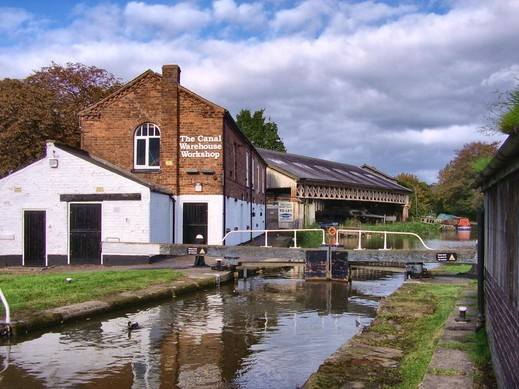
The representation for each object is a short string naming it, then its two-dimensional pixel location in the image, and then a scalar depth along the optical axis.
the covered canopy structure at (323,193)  42.62
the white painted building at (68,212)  20.44
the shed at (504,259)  4.34
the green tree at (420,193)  85.89
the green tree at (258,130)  72.38
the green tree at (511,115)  4.63
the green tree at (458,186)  78.44
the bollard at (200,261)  19.50
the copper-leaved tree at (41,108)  28.53
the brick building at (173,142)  23.12
